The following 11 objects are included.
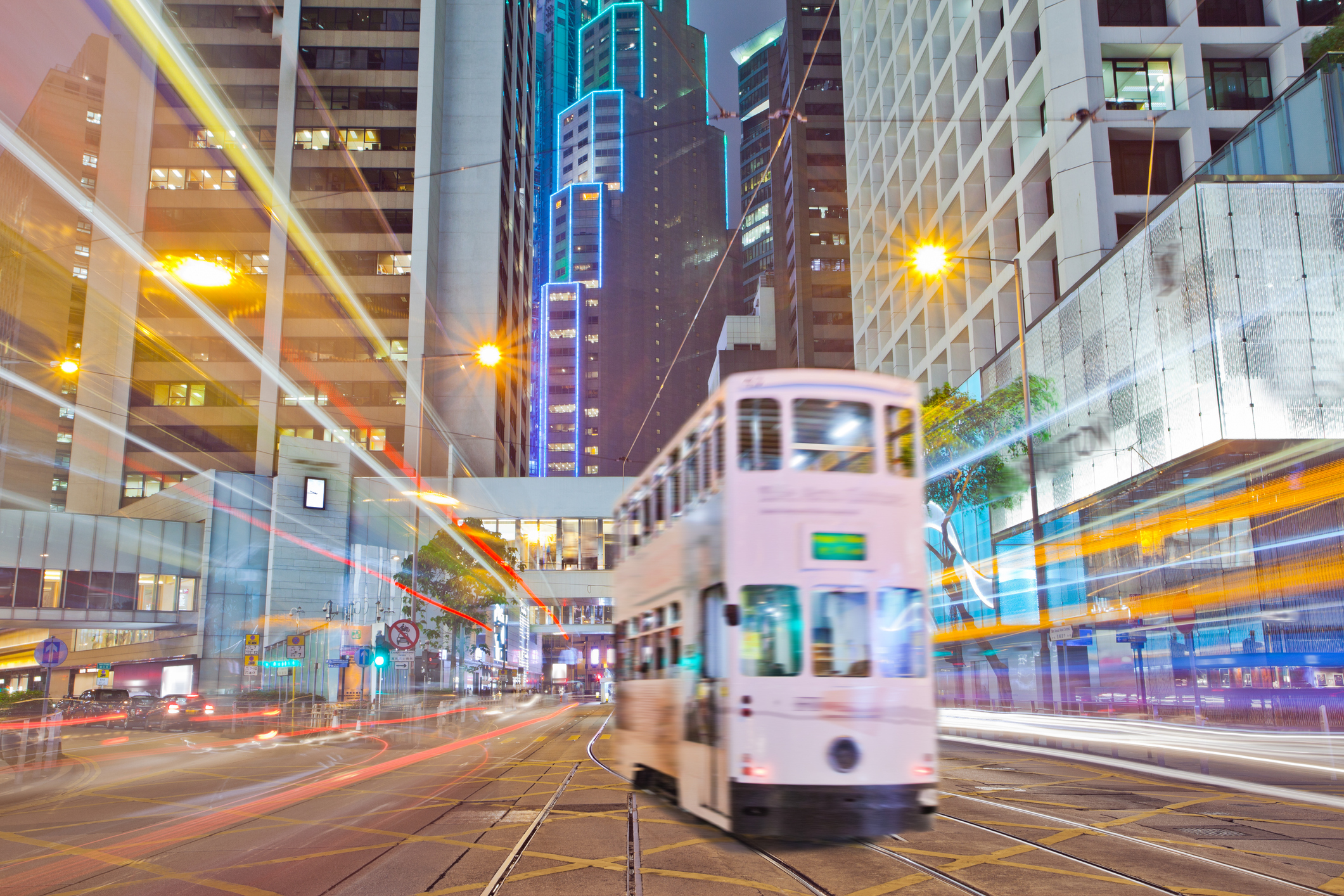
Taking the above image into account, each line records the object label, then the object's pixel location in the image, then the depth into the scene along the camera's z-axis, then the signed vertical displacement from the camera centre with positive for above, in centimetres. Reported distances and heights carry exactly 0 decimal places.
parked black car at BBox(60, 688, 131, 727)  4750 -280
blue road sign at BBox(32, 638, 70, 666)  2117 -13
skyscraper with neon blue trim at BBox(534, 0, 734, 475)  16688 +5878
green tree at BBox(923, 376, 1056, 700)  3422 +646
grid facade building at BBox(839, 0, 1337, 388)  3444 +1878
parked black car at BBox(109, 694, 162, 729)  4066 -266
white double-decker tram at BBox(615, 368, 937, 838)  927 +23
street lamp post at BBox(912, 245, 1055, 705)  2384 +481
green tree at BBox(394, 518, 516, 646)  5719 +356
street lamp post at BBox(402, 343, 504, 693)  2212 +616
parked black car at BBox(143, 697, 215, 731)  3944 -274
